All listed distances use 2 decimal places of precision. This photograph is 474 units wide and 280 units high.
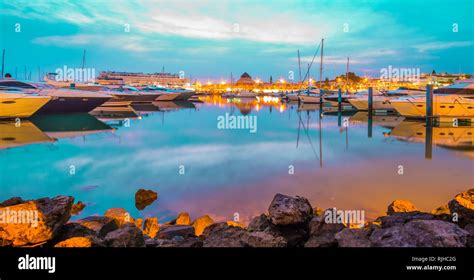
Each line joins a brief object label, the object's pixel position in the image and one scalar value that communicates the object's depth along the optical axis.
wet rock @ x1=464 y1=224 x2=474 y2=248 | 4.86
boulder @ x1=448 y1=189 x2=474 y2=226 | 6.40
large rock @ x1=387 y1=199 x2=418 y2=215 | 8.01
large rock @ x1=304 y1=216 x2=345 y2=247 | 5.25
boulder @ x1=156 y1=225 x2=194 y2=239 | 6.89
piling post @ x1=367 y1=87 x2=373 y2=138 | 40.67
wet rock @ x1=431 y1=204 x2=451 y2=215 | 7.93
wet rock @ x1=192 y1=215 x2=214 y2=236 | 7.53
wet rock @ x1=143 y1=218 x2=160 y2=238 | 7.49
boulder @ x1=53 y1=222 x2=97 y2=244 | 5.75
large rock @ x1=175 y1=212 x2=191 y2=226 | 8.10
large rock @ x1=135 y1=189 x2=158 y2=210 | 9.88
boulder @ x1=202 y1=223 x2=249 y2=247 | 5.20
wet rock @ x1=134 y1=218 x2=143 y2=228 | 8.02
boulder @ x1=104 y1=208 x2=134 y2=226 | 7.85
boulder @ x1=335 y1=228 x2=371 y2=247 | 4.92
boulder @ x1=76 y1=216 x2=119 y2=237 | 6.85
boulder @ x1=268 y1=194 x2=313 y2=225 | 6.01
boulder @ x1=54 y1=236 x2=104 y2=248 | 5.02
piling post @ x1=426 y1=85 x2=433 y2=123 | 29.48
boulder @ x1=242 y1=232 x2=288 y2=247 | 5.11
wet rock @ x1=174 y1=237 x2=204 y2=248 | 5.54
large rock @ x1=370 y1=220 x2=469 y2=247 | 4.63
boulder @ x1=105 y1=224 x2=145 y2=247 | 5.46
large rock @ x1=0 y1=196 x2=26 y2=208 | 7.08
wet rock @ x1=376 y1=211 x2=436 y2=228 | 6.27
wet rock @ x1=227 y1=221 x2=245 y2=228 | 7.72
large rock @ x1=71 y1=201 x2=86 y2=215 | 9.12
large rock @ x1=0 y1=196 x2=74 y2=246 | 5.30
